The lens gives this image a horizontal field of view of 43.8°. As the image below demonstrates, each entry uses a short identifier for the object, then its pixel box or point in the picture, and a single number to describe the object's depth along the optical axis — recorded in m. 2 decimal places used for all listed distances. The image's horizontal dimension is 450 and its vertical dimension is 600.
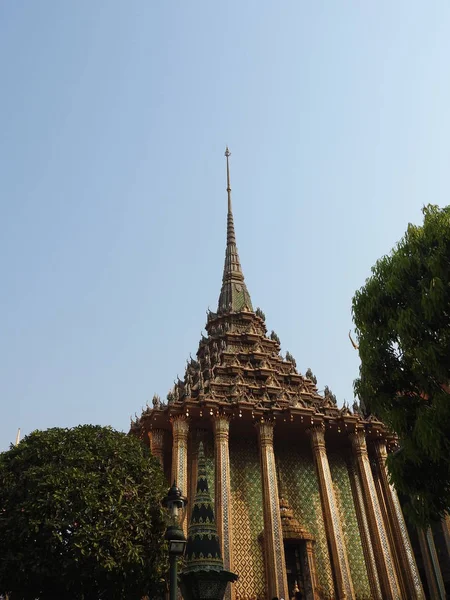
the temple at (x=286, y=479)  23.33
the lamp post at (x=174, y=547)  9.96
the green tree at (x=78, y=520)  14.32
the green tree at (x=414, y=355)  12.03
